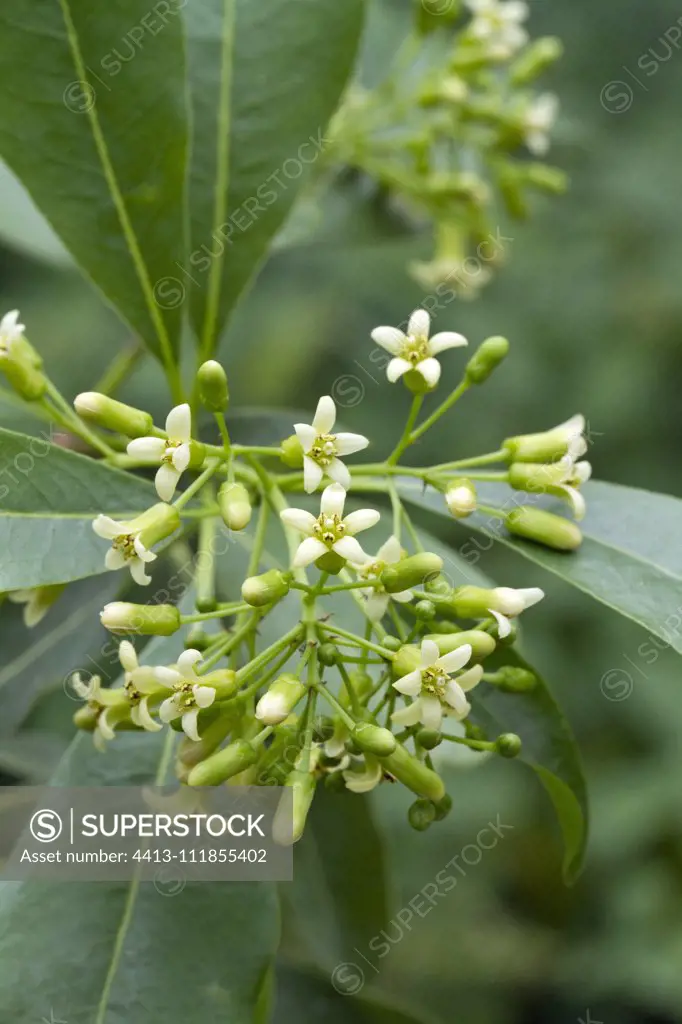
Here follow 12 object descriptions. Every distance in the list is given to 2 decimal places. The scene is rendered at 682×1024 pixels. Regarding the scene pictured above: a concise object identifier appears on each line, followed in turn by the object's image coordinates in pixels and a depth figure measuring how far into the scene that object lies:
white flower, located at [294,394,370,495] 0.31
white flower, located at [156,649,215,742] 0.31
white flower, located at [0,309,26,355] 0.33
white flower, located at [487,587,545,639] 0.32
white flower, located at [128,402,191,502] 0.31
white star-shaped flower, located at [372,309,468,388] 0.33
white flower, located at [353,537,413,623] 0.31
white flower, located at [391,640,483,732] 0.31
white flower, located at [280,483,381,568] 0.31
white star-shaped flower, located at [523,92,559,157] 0.42
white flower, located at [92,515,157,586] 0.31
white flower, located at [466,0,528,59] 0.41
